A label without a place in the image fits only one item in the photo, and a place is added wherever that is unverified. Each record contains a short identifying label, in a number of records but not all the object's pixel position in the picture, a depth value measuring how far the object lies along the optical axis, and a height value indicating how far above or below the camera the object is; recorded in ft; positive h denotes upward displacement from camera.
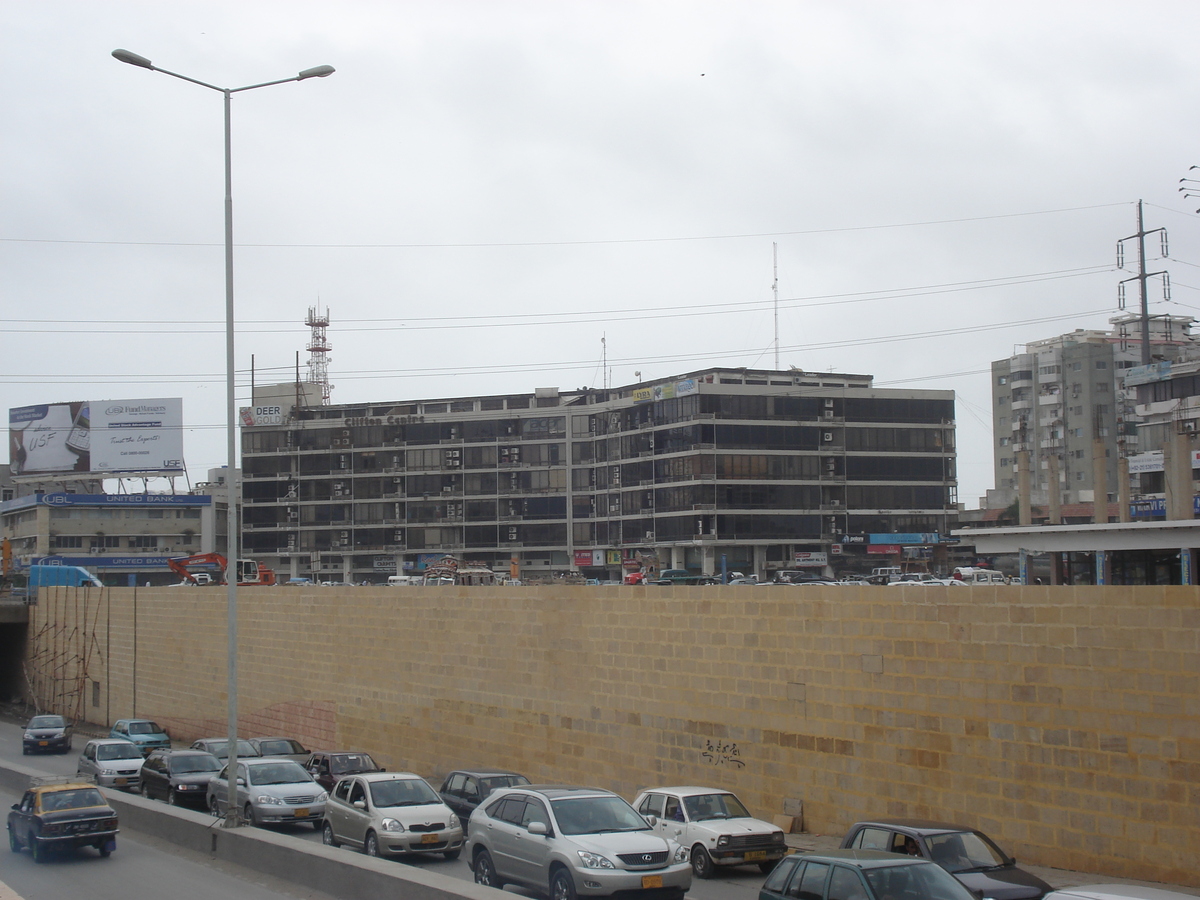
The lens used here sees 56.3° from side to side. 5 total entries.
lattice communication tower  380.80 +58.51
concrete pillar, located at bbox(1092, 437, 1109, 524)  142.72 +4.26
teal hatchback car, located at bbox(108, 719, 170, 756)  126.93 -24.00
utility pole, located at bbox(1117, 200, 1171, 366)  263.70 +56.19
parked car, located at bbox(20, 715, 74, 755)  138.62 -26.20
